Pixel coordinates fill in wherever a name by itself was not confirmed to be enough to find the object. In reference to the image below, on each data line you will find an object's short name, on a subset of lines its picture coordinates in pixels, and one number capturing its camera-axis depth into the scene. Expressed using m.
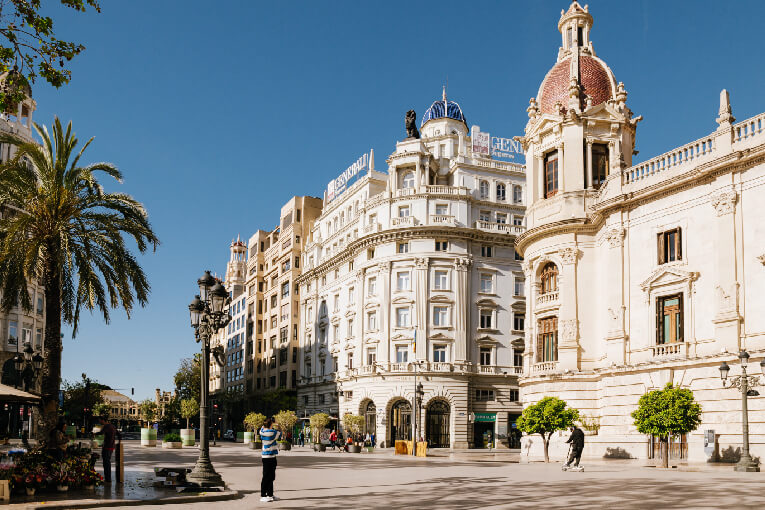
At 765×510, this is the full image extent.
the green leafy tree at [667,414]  31.72
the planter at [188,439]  54.59
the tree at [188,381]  105.88
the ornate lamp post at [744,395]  27.59
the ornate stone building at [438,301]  62.69
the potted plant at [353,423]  62.02
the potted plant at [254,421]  65.12
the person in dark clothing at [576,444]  29.33
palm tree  23.12
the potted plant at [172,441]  51.25
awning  19.06
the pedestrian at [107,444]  21.23
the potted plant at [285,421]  61.41
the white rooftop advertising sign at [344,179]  75.12
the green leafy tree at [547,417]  37.19
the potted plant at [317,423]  61.94
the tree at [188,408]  90.62
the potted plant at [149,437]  52.74
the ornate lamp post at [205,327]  18.58
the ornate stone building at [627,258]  32.47
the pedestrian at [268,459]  16.83
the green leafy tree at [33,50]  12.12
